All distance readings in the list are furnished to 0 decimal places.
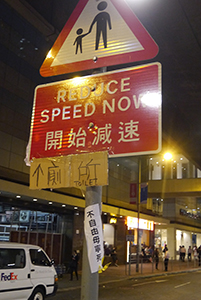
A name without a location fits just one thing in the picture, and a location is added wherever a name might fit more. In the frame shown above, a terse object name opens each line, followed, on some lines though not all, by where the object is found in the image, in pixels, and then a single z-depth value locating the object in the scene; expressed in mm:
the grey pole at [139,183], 25102
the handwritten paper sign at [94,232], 2553
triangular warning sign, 2852
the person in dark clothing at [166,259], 26359
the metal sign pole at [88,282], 2441
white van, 9352
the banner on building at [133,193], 26356
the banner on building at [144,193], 24425
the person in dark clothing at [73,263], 17972
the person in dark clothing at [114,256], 27128
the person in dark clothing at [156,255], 27655
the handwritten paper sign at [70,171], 2533
